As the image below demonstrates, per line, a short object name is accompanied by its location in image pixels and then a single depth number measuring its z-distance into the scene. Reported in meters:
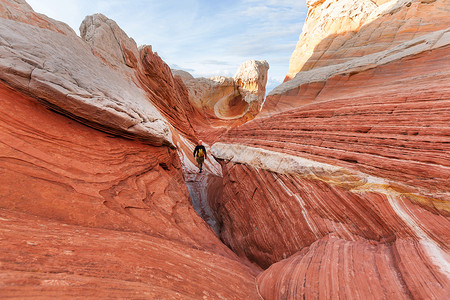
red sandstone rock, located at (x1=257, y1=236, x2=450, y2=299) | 1.72
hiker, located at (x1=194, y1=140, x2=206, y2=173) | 8.39
